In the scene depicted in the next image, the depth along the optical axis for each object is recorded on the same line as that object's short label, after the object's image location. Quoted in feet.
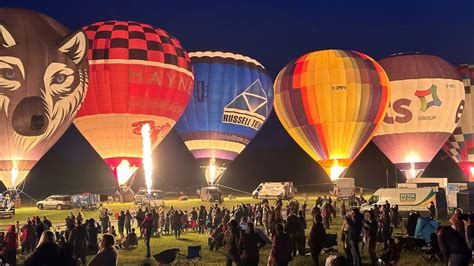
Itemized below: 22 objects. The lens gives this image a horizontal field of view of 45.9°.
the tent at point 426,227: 45.99
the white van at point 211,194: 120.88
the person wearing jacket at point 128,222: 64.34
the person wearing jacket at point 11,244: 41.16
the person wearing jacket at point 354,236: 35.24
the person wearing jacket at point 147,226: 48.65
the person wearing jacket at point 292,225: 41.34
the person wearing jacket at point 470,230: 33.03
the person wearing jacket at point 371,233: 36.52
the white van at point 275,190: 132.26
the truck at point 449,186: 101.37
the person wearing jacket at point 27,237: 52.06
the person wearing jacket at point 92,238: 48.06
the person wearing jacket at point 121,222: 63.36
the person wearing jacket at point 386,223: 50.49
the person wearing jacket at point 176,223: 66.49
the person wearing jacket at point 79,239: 39.91
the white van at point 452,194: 105.81
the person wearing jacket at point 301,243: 44.65
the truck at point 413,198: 87.20
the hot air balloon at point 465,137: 135.54
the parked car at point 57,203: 115.44
